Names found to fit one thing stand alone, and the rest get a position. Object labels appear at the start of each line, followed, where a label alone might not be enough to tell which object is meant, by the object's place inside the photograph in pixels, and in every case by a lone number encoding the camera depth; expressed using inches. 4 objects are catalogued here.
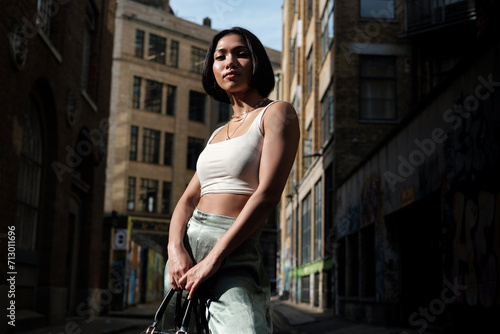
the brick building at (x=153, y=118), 1680.6
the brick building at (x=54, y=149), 468.1
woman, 81.3
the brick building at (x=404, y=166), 386.3
